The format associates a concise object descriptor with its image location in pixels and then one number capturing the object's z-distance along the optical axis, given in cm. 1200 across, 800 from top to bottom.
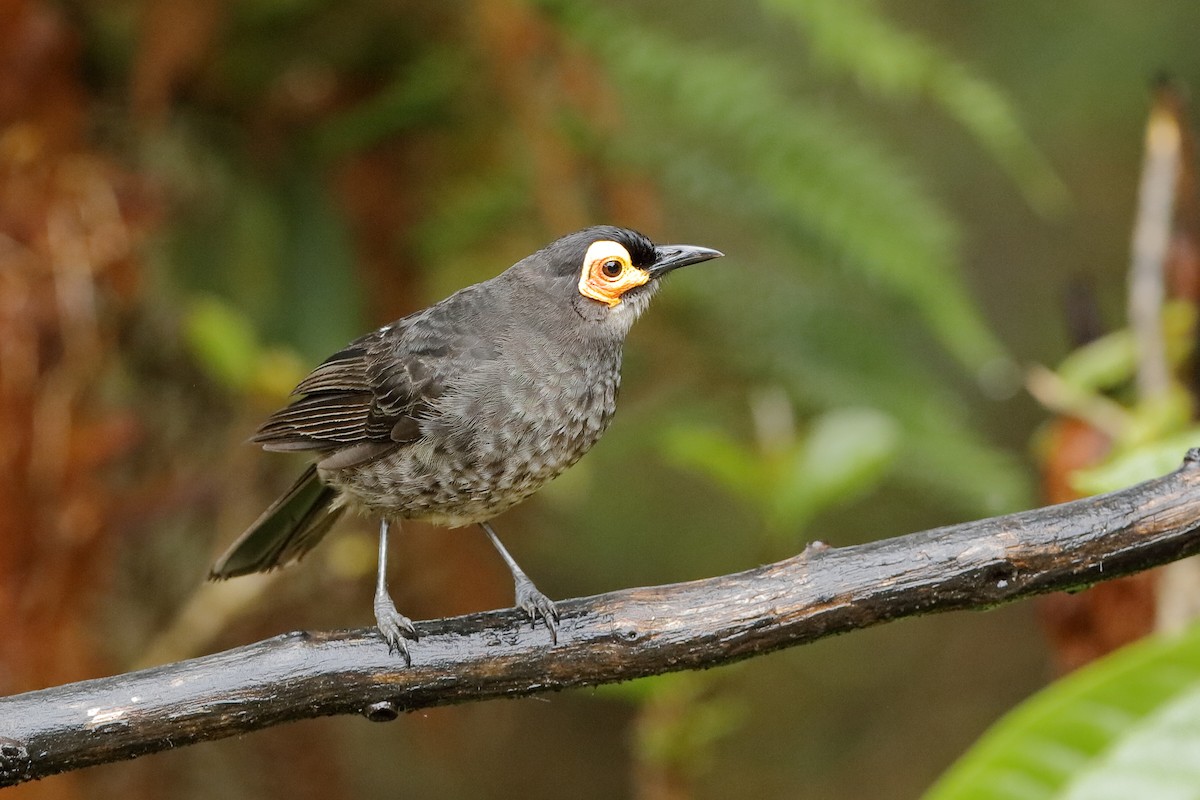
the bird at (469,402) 577
